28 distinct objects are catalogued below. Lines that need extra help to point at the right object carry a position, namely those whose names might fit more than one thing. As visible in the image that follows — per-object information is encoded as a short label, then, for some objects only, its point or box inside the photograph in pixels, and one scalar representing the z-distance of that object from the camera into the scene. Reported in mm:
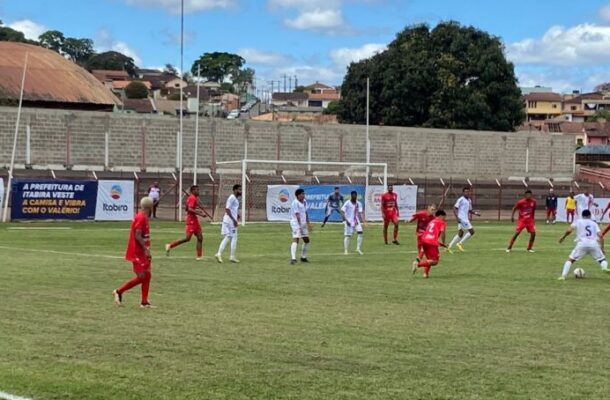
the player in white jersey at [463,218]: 29375
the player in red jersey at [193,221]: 23516
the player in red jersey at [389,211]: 31984
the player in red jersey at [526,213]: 27844
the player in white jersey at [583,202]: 47094
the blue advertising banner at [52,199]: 40625
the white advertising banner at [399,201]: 47625
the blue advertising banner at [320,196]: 46125
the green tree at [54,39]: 185375
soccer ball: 20331
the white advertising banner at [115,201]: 42375
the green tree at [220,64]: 177000
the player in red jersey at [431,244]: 20078
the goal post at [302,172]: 51747
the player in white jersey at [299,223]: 23375
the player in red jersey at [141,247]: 13898
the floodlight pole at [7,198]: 40312
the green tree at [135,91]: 151375
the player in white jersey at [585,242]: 19906
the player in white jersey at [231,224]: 23031
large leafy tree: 81812
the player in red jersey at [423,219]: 22156
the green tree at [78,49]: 188250
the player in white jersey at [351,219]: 26656
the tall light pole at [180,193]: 43062
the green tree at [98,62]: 194875
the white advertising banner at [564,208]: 53516
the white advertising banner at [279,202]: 45750
